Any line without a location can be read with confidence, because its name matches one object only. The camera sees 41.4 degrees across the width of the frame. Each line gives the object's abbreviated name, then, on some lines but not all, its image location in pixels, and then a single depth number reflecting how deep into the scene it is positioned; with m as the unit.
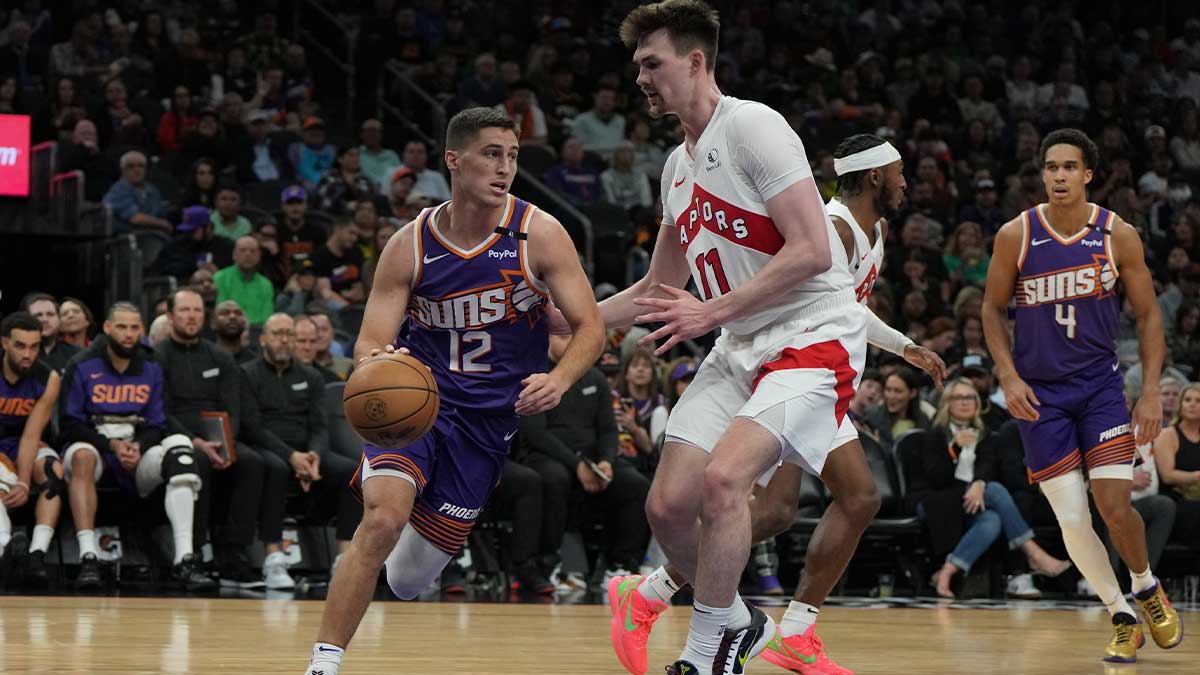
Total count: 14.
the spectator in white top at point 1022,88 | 19.12
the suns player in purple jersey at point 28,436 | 9.05
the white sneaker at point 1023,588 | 10.41
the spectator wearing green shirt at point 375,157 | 14.53
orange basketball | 4.62
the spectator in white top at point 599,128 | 16.28
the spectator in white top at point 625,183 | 15.27
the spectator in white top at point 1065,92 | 19.05
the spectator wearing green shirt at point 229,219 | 12.43
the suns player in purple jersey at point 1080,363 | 6.52
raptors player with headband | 5.42
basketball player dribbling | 4.99
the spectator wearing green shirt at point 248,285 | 11.46
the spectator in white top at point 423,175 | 14.16
